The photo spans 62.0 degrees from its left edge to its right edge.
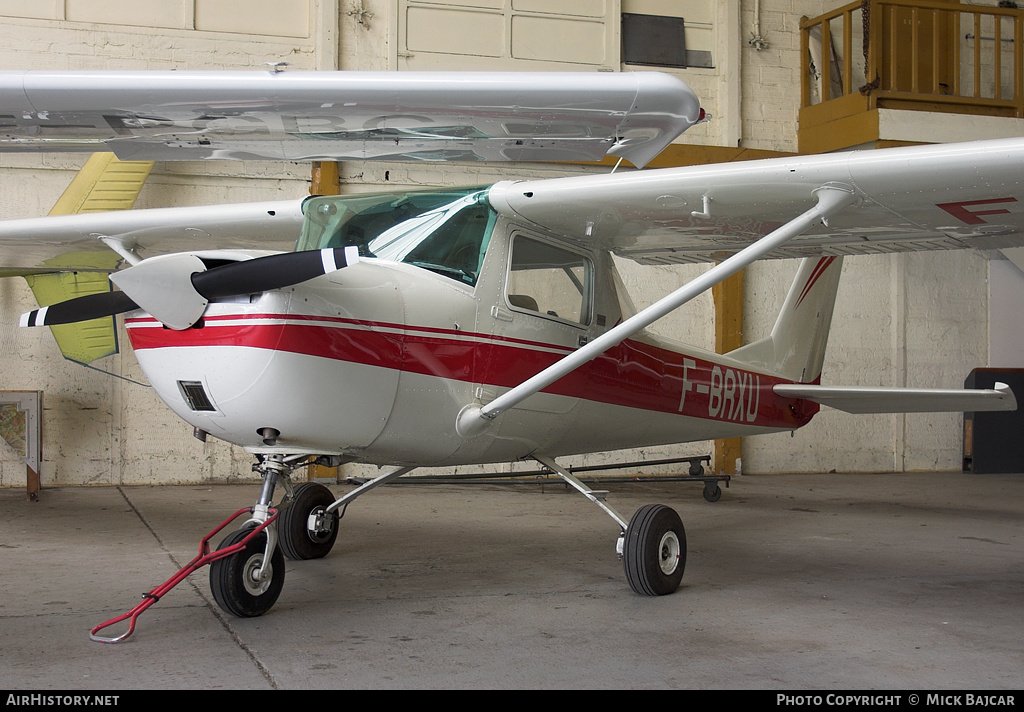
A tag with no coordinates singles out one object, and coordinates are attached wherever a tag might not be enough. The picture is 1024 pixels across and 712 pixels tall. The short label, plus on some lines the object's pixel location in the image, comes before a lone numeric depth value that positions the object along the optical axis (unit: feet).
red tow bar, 10.83
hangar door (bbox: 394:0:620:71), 31.37
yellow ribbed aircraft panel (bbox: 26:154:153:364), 26.20
